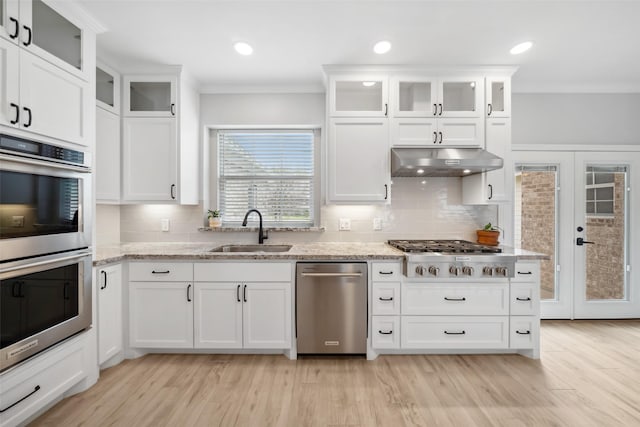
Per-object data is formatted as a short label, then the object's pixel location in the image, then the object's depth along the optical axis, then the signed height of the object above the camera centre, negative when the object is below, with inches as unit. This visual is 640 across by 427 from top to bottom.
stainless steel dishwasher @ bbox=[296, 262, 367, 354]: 100.7 -30.3
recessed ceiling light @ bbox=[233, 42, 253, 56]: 98.9 +53.1
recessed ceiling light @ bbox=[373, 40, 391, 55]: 99.0 +53.9
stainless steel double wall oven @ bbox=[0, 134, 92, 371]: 62.4 -7.4
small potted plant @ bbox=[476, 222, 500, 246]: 121.2 -7.7
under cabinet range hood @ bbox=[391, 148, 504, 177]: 105.7 +18.3
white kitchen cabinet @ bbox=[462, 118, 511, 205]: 116.6 +19.9
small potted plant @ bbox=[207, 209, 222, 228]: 131.0 -2.3
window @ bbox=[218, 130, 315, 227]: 137.0 +16.5
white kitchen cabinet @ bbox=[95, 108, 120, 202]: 106.7 +19.9
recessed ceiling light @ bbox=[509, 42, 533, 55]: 99.7 +54.2
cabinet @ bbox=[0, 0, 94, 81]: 64.8 +41.4
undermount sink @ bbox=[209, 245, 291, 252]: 123.9 -13.6
